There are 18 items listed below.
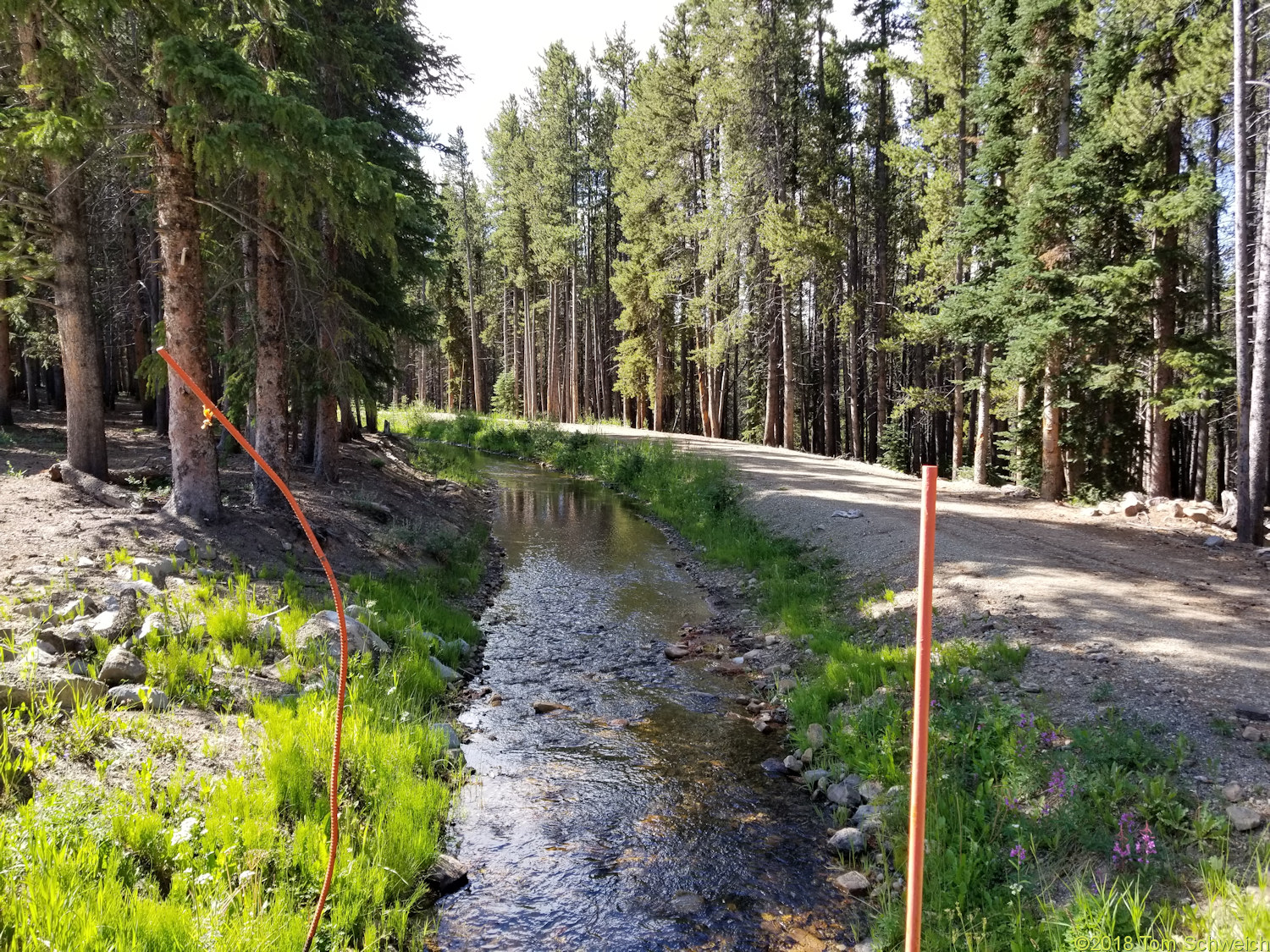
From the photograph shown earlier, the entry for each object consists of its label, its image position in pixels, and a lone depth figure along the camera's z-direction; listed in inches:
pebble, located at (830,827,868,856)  208.5
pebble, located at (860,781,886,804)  226.7
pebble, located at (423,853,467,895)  189.6
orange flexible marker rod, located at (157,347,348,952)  125.0
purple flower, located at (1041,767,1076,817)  190.1
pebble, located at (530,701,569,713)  305.0
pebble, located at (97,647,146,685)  213.8
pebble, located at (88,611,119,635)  228.7
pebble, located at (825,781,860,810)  231.1
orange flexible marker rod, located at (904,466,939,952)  99.3
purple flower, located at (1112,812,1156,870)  165.9
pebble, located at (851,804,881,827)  218.4
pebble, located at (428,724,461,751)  255.9
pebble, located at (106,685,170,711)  203.6
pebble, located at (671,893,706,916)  187.5
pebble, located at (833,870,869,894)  193.0
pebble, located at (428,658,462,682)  313.0
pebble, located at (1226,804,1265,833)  168.4
